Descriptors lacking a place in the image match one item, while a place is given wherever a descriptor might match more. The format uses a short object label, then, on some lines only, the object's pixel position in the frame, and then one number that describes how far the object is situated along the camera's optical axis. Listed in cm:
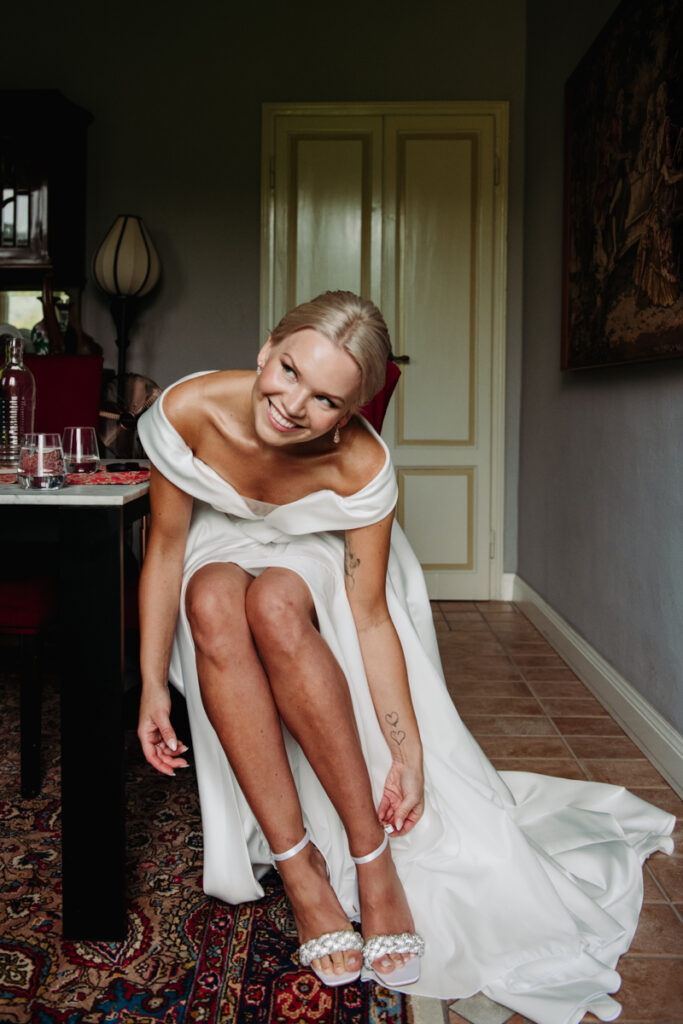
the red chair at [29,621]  191
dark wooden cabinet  390
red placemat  164
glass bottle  194
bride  131
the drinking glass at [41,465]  148
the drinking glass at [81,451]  181
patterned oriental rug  125
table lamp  406
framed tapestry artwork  215
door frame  421
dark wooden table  137
